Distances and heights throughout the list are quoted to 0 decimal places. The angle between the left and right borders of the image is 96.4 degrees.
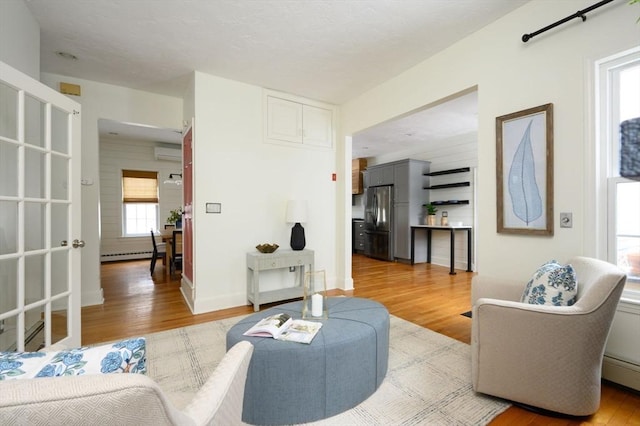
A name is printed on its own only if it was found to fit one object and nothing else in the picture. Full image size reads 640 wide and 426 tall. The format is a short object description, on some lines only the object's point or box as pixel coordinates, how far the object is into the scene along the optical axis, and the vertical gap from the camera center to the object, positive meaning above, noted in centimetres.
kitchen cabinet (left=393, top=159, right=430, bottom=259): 625 +34
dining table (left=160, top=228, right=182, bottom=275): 536 -66
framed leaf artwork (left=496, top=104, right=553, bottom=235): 209 +33
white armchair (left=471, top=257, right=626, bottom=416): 146 -72
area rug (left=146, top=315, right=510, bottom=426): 158 -112
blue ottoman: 147 -86
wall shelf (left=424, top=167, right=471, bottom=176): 556 +86
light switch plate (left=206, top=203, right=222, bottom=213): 337 +8
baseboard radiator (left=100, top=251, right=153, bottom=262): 657 -100
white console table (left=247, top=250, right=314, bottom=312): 334 -64
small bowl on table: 354 -43
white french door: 188 -1
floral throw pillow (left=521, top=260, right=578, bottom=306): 162 -43
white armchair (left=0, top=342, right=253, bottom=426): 45 -31
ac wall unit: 680 +144
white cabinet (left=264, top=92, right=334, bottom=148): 381 +131
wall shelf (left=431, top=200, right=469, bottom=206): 568 +22
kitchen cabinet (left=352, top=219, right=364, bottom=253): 764 -62
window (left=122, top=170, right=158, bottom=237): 684 +29
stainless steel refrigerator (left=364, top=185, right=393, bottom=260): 663 -22
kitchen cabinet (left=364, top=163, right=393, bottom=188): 673 +95
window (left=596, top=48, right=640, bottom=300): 180 +32
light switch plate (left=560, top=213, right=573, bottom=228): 198 -5
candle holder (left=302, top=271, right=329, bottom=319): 190 -57
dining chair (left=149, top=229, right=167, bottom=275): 537 -74
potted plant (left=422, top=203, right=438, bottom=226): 612 -2
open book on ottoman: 158 -68
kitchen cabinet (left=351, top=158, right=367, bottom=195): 780 +105
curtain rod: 179 +131
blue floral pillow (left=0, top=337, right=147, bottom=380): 67 -37
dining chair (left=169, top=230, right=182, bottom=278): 520 -68
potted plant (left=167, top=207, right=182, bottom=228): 582 -13
